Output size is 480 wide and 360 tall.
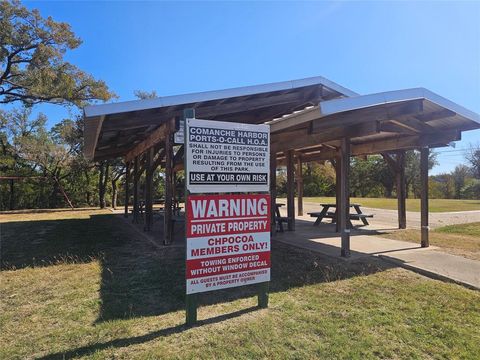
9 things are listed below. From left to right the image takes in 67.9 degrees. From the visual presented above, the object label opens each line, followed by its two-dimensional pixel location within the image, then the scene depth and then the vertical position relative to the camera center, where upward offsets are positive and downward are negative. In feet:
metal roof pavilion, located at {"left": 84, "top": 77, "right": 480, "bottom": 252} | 19.58 +4.48
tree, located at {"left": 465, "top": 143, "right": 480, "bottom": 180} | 136.77 +12.29
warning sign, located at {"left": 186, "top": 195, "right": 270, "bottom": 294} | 11.71 -1.66
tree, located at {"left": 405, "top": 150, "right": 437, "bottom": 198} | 126.44 +8.06
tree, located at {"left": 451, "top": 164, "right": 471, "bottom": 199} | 135.33 +6.36
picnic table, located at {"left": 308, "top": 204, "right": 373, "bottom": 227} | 35.76 -2.26
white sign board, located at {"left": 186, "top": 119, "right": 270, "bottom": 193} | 11.78 +1.27
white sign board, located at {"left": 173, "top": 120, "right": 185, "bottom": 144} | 22.26 +3.62
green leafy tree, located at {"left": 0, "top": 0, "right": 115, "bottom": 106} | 50.05 +19.51
